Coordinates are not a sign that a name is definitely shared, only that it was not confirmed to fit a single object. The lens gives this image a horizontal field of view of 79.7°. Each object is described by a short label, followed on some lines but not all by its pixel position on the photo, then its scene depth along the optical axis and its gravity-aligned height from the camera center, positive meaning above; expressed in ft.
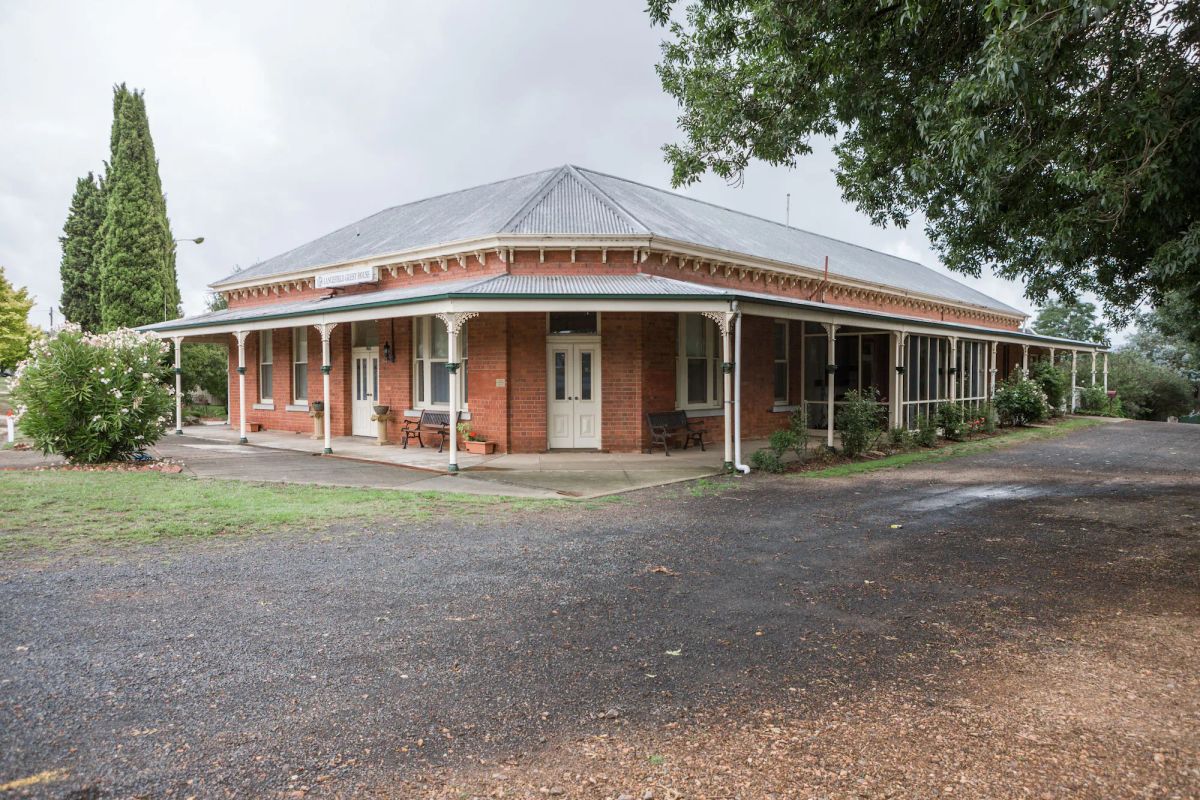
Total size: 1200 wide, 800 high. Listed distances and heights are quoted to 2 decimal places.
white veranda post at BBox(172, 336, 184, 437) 64.64 -0.26
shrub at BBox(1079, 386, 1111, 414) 95.55 -1.30
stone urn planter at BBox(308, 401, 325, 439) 61.31 -2.09
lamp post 97.40 +16.18
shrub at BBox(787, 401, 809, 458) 45.14 -2.33
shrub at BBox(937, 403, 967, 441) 60.90 -2.65
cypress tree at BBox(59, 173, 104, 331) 111.96 +22.94
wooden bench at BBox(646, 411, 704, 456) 49.41 -2.57
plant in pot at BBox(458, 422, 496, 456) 49.21 -3.39
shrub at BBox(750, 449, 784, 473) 42.17 -4.11
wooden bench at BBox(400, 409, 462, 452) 51.49 -2.55
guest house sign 59.33 +9.75
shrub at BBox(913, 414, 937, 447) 56.29 -3.23
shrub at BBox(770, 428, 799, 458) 43.10 -2.94
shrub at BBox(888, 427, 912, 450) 54.60 -3.64
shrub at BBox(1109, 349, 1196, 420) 108.17 +0.32
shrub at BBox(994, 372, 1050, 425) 72.90 -0.98
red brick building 48.11 +5.03
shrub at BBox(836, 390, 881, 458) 47.75 -2.05
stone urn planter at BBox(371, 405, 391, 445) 55.72 -2.21
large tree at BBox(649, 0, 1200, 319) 21.35 +9.90
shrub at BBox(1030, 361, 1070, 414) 83.66 +1.21
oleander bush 40.60 +0.02
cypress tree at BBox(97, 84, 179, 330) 94.32 +21.55
